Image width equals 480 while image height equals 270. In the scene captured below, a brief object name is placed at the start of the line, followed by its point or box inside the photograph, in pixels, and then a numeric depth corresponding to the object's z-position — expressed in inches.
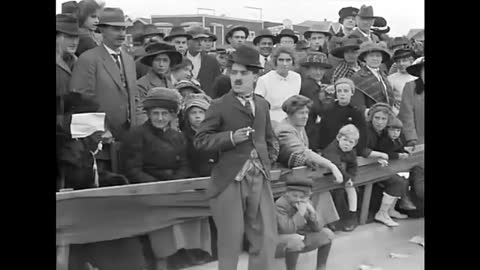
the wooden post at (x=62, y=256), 125.5
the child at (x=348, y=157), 146.8
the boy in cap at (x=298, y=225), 141.7
